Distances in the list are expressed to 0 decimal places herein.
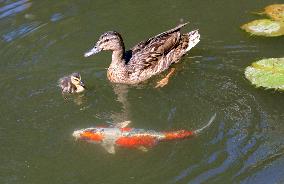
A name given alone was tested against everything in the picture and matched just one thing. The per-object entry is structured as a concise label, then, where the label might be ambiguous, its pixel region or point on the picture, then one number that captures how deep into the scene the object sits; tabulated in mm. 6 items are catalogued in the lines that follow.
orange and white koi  6777
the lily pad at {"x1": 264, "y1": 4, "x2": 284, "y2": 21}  9367
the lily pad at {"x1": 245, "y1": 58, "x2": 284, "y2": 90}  7564
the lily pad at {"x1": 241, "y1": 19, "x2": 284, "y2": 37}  8898
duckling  8125
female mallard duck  8719
